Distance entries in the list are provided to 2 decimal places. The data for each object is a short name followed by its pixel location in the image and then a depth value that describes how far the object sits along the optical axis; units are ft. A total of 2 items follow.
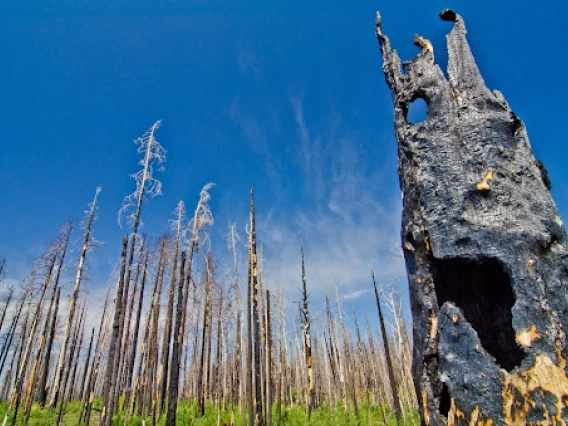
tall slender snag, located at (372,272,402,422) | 44.58
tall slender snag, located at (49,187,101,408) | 56.59
